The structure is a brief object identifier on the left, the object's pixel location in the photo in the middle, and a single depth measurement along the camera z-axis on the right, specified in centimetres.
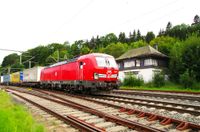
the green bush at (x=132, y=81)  3631
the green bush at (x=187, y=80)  3031
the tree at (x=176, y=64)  3637
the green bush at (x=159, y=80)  3556
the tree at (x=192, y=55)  3412
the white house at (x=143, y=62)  4431
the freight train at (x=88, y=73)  1717
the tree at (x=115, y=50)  9660
